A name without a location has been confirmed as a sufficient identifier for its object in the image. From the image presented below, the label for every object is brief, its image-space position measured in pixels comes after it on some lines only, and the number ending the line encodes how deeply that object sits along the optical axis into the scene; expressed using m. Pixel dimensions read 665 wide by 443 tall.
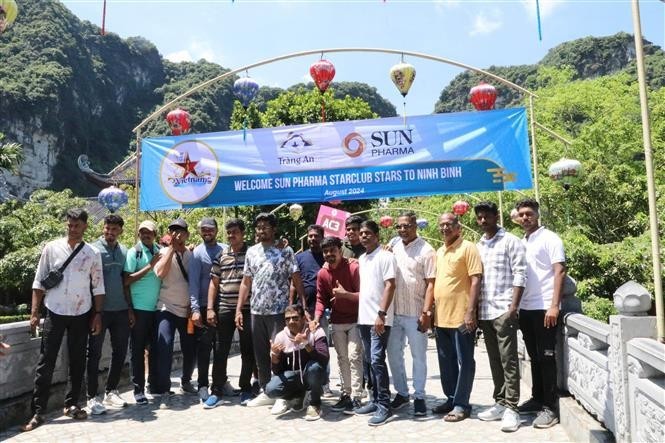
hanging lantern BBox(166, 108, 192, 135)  8.38
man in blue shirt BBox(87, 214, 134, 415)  5.31
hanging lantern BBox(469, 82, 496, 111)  7.69
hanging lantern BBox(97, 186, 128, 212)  8.19
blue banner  6.89
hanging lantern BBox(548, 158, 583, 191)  8.35
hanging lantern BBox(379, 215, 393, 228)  21.88
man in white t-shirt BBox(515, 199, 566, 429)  4.29
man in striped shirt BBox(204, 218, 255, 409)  5.46
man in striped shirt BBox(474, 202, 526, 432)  4.39
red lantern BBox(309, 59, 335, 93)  7.95
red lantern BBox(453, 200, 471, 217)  18.14
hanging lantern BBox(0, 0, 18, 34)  5.28
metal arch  7.28
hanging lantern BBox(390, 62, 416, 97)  7.39
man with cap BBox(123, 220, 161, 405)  5.50
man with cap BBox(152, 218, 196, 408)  5.57
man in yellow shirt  4.49
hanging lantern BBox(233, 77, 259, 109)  8.03
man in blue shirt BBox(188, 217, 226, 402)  5.61
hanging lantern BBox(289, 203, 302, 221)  15.62
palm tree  14.93
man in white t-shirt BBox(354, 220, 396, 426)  4.62
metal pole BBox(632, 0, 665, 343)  3.25
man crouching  4.95
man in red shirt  4.96
